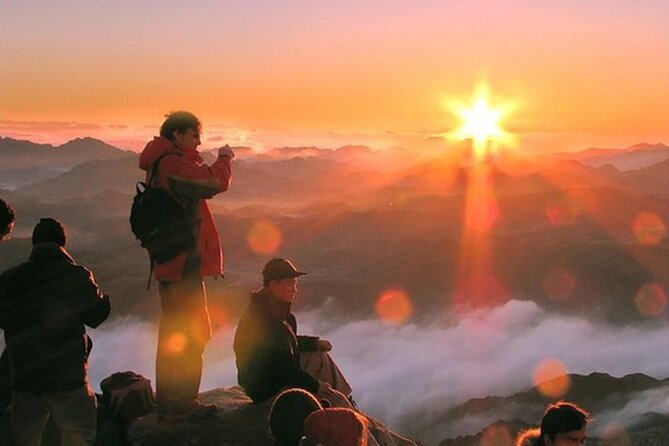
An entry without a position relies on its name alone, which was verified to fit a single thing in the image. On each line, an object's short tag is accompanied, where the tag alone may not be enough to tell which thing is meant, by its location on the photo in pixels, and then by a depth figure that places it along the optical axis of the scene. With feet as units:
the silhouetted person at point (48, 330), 18.26
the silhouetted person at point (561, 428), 17.97
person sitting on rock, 24.39
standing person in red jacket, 22.13
